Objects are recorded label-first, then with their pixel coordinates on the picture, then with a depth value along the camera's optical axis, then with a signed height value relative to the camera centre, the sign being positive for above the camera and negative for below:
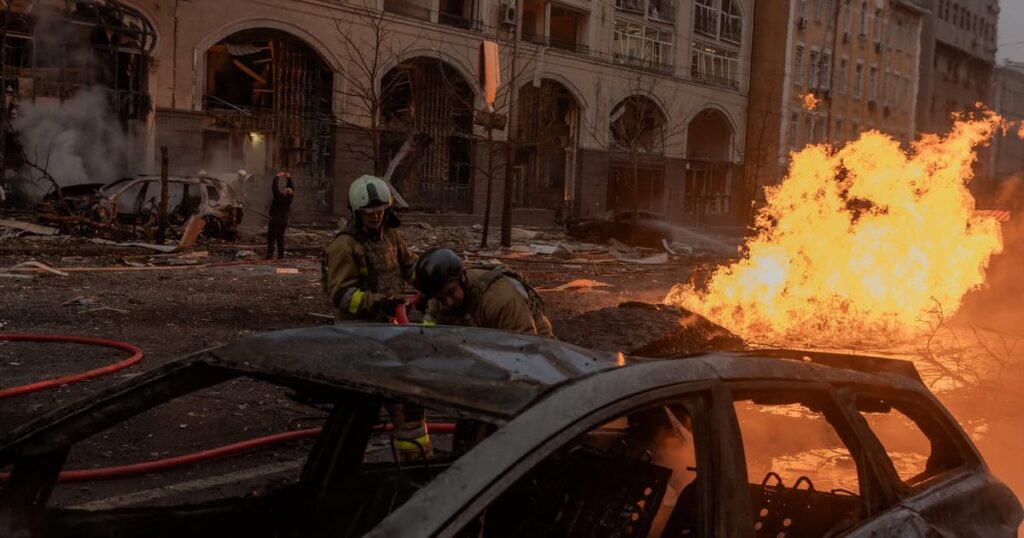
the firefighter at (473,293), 4.71 -0.53
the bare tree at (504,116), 23.72 +2.35
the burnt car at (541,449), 2.24 -0.73
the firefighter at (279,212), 18.00 -0.57
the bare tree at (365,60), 29.58 +4.26
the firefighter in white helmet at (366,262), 5.62 -0.48
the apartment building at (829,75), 48.97 +8.25
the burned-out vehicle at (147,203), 19.91 -0.61
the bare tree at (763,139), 48.56 +3.79
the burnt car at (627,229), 28.30 -0.87
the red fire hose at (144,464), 5.24 -1.74
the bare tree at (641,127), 40.48 +3.52
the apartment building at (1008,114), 81.88 +10.21
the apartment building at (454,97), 26.38 +3.42
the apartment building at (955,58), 66.44 +12.60
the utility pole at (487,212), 24.72 -0.48
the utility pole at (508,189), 25.15 +0.18
